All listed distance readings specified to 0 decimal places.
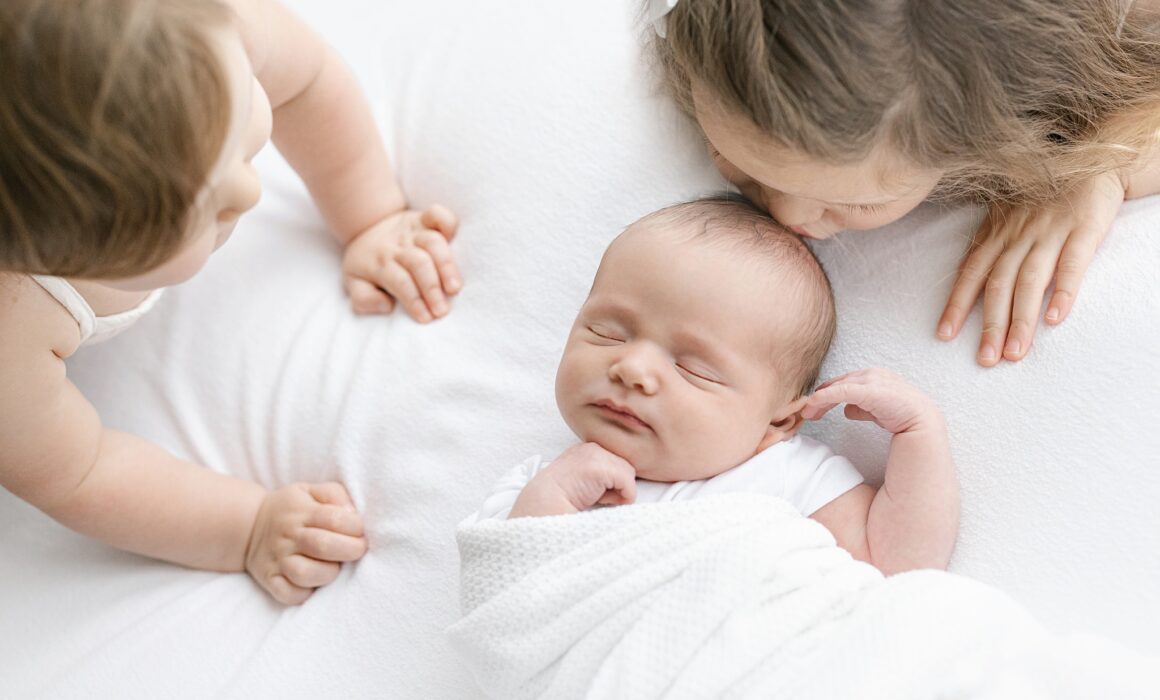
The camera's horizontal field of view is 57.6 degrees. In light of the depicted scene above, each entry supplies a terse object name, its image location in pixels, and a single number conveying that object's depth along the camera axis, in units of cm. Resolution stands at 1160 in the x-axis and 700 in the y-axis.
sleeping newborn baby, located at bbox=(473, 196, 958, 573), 103
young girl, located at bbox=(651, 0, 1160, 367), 87
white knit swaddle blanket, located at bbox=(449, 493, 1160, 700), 87
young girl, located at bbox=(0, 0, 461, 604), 71
